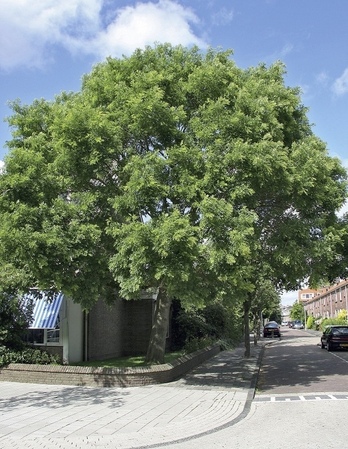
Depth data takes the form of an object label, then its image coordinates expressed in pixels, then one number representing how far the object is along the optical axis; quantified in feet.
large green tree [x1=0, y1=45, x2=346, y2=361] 37.96
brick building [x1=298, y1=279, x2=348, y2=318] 217.01
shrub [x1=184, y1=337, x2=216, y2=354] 69.03
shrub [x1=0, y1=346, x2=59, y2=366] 47.09
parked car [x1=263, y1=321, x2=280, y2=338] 172.24
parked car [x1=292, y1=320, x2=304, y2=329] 316.33
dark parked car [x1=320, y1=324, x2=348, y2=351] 96.07
